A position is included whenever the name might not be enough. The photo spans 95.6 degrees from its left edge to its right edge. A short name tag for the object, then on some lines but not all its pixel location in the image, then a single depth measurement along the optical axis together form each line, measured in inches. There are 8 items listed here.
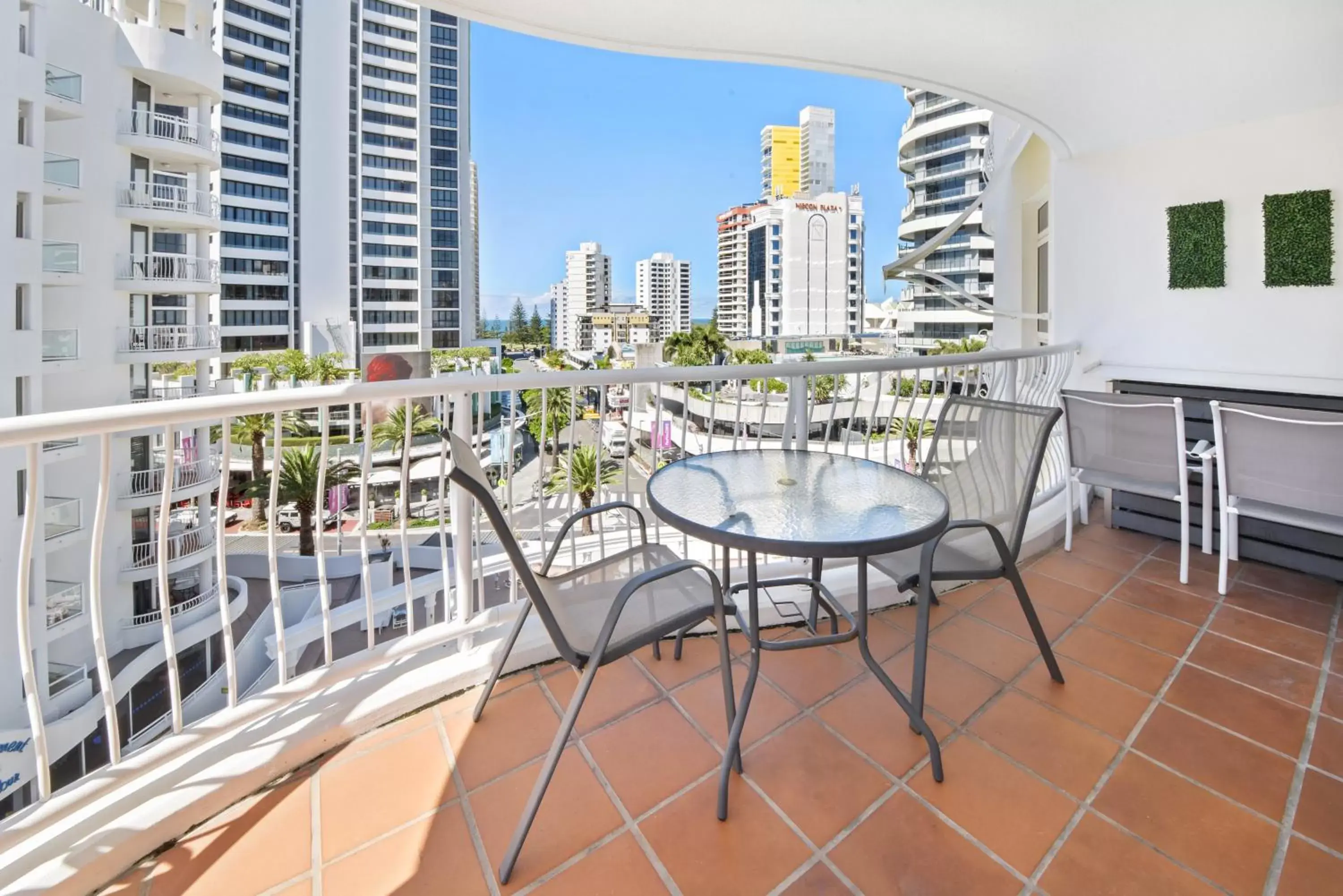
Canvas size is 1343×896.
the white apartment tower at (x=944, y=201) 1552.7
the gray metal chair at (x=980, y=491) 70.7
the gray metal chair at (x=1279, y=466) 89.7
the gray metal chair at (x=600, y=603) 49.9
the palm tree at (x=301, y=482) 501.0
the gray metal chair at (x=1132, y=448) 108.9
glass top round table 56.9
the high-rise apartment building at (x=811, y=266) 2400.3
